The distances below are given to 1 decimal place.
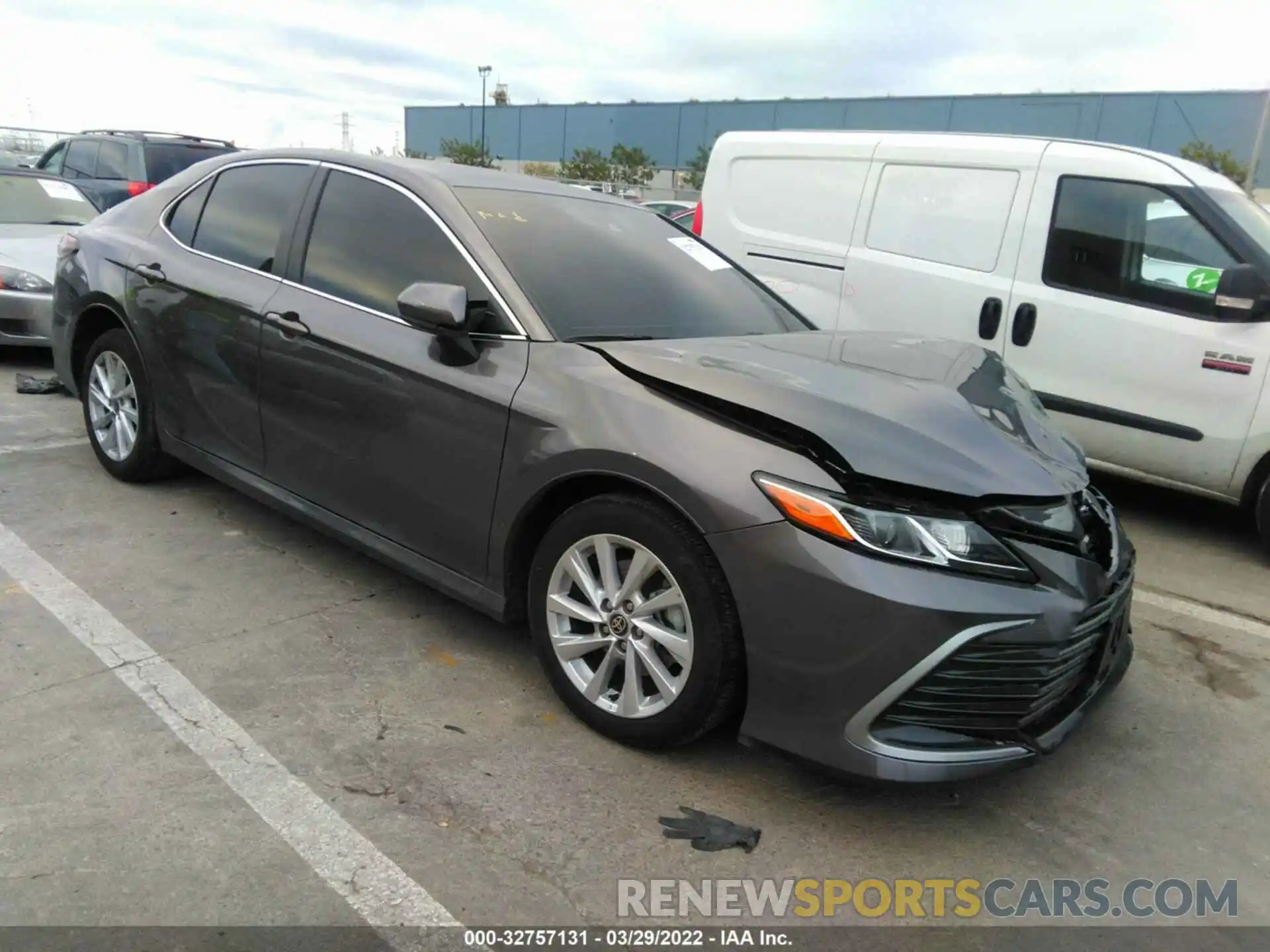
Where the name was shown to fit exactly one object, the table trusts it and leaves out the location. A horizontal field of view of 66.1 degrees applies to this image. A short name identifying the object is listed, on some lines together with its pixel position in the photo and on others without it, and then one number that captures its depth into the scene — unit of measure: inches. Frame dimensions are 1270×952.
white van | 186.2
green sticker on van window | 187.8
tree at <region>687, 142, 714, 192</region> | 1877.7
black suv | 453.7
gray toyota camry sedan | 91.2
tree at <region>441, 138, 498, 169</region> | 1937.7
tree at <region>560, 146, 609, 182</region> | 1884.8
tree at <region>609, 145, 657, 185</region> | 1915.6
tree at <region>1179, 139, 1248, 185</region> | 1180.3
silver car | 270.1
